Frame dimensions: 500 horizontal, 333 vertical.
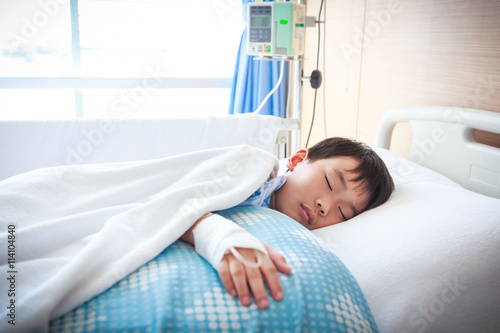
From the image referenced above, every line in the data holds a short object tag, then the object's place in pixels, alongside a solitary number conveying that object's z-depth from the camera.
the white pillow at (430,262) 0.83
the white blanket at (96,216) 0.68
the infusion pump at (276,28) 2.01
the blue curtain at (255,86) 3.07
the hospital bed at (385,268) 0.67
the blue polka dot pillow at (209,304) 0.65
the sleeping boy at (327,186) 1.14
